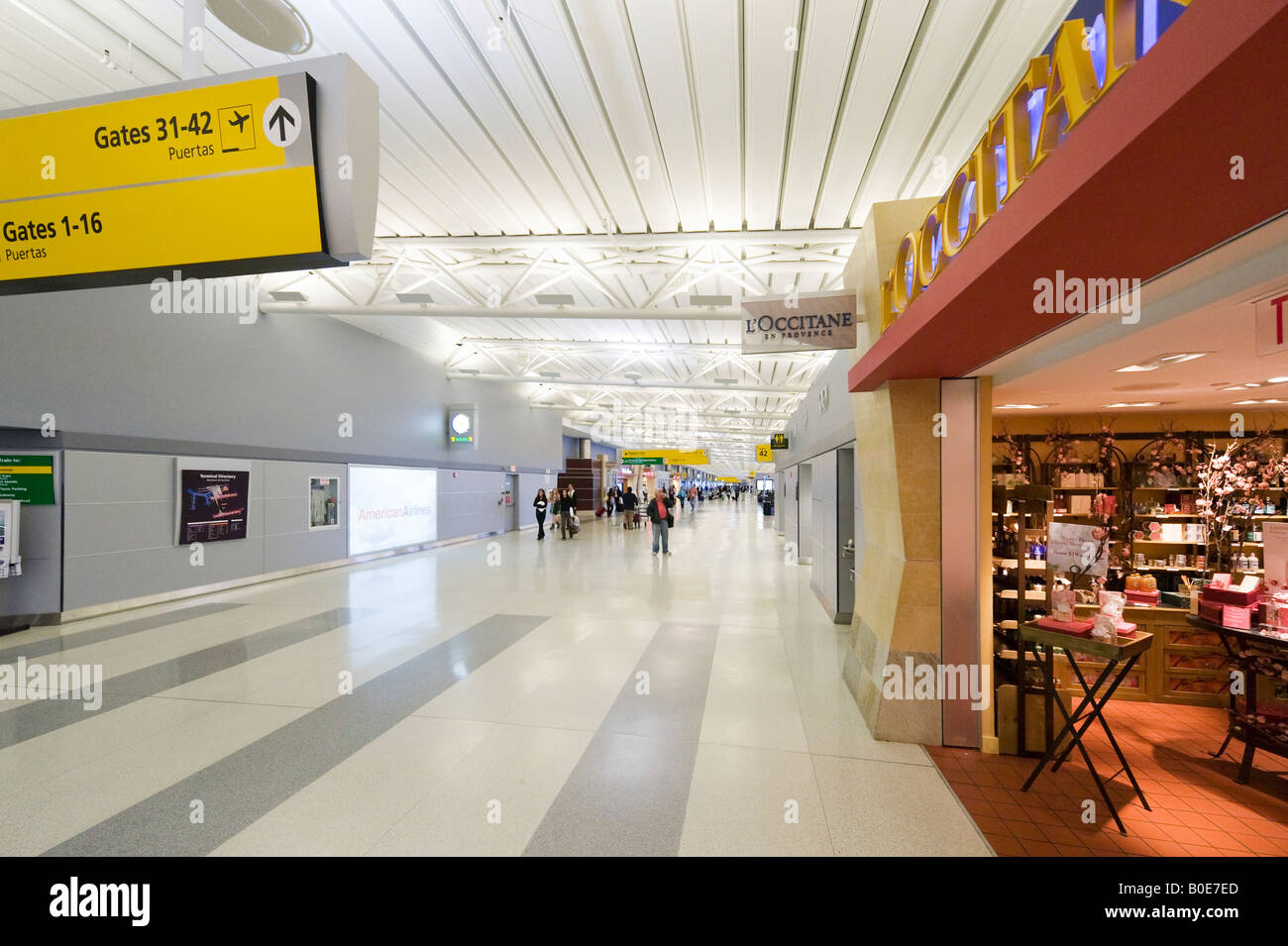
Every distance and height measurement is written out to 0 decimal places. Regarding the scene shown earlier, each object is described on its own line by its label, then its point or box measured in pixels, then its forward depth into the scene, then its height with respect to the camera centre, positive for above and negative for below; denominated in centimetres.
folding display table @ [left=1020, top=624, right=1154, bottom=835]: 296 -101
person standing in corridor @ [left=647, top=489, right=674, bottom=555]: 1228 -87
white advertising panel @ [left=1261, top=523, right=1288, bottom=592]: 344 -54
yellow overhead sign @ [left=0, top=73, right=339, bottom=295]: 225 +127
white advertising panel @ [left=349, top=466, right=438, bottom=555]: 1167 -72
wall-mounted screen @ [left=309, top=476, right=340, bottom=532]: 1036 -50
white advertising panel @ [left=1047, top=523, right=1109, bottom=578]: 332 -48
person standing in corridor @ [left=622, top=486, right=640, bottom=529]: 1928 -113
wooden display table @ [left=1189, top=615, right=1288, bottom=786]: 333 -153
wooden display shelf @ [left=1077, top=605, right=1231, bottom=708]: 449 -158
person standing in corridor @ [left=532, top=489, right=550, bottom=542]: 1609 -92
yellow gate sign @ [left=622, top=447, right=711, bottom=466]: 2552 +93
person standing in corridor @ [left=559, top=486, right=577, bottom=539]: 1652 -113
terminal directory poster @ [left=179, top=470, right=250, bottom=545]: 792 -41
